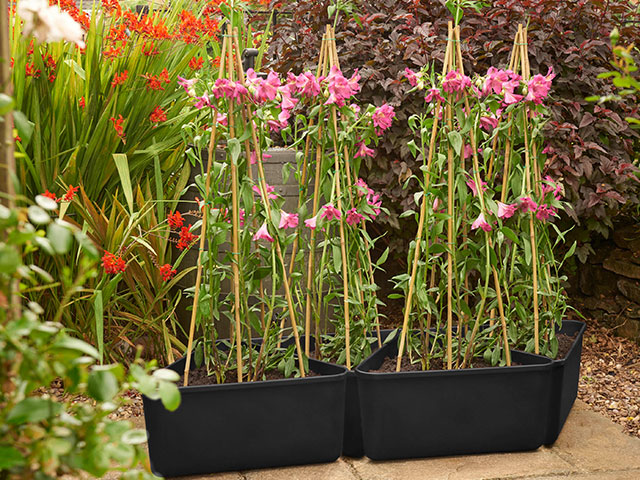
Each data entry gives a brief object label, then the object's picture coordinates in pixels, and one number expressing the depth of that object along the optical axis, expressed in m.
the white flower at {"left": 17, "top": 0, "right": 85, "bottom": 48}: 0.80
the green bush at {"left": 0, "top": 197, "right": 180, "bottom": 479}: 0.71
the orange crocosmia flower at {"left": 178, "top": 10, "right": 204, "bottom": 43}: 2.38
